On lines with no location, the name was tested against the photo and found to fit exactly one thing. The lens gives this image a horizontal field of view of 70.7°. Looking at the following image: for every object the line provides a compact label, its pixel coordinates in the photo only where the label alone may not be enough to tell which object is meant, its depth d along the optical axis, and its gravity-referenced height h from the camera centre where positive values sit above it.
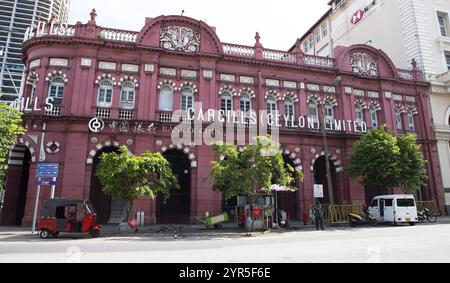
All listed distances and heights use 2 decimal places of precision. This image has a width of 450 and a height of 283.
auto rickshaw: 15.20 -0.63
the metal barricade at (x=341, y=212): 22.02 -0.38
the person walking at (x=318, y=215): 19.06 -0.51
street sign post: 17.88 +1.92
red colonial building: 21.02 +7.86
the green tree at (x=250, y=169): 18.05 +2.10
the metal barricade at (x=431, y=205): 25.83 +0.09
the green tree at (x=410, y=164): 22.64 +3.06
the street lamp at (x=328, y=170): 21.98 +2.65
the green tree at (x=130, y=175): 17.12 +1.68
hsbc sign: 35.99 +22.17
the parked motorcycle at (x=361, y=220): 20.92 -0.87
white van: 20.83 -0.17
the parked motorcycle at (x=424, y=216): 23.17 -0.67
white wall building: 30.20 +17.02
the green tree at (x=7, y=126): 16.64 +4.11
